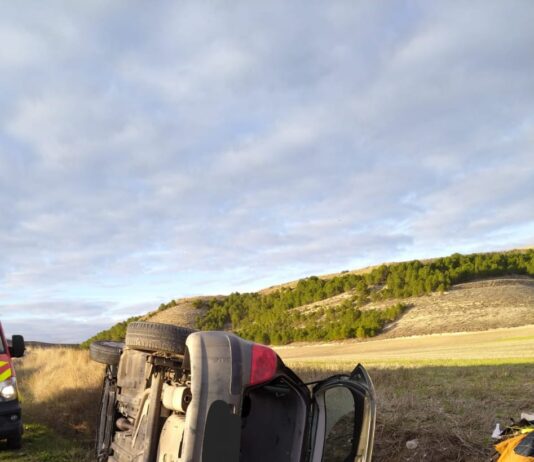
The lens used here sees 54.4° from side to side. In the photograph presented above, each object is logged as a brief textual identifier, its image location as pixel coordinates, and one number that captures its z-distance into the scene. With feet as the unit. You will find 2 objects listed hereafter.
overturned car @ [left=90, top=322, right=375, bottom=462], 8.84
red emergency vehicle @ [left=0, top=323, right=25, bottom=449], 20.56
